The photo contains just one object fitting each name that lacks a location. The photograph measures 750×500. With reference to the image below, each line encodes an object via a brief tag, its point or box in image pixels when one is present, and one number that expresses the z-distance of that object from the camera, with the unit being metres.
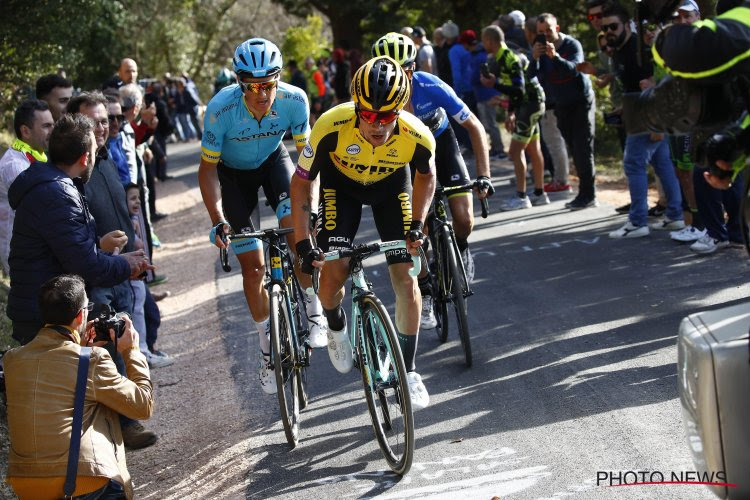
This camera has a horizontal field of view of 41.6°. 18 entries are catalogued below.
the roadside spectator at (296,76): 27.57
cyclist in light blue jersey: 6.95
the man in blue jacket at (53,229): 5.86
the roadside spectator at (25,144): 7.52
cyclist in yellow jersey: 5.80
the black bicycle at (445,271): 7.42
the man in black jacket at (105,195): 7.12
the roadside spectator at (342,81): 21.42
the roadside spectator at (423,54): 16.94
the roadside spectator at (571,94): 12.93
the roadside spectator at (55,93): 8.57
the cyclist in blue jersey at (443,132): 7.96
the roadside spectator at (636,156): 10.91
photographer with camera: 4.86
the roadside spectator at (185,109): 32.94
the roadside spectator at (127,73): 12.93
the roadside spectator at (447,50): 18.59
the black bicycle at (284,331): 6.30
